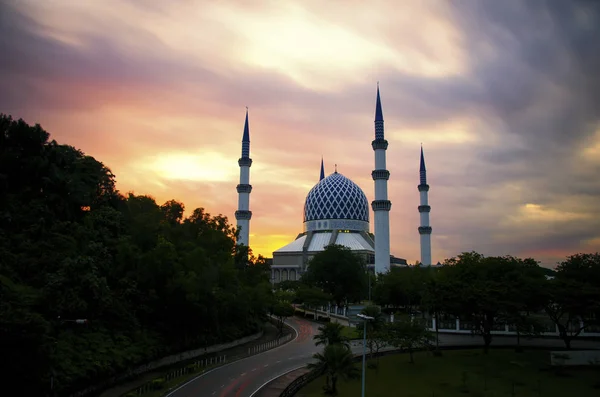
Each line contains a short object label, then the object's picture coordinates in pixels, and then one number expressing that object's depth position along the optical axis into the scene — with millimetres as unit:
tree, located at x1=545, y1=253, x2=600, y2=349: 34469
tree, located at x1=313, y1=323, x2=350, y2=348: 31781
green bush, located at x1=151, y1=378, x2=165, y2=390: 27625
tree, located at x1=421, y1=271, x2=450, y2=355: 38344
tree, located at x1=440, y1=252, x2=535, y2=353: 35969
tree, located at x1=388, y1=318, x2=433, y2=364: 34062
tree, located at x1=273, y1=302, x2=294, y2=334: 47734
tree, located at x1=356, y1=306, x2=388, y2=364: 34656
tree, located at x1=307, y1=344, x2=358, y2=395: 26484
